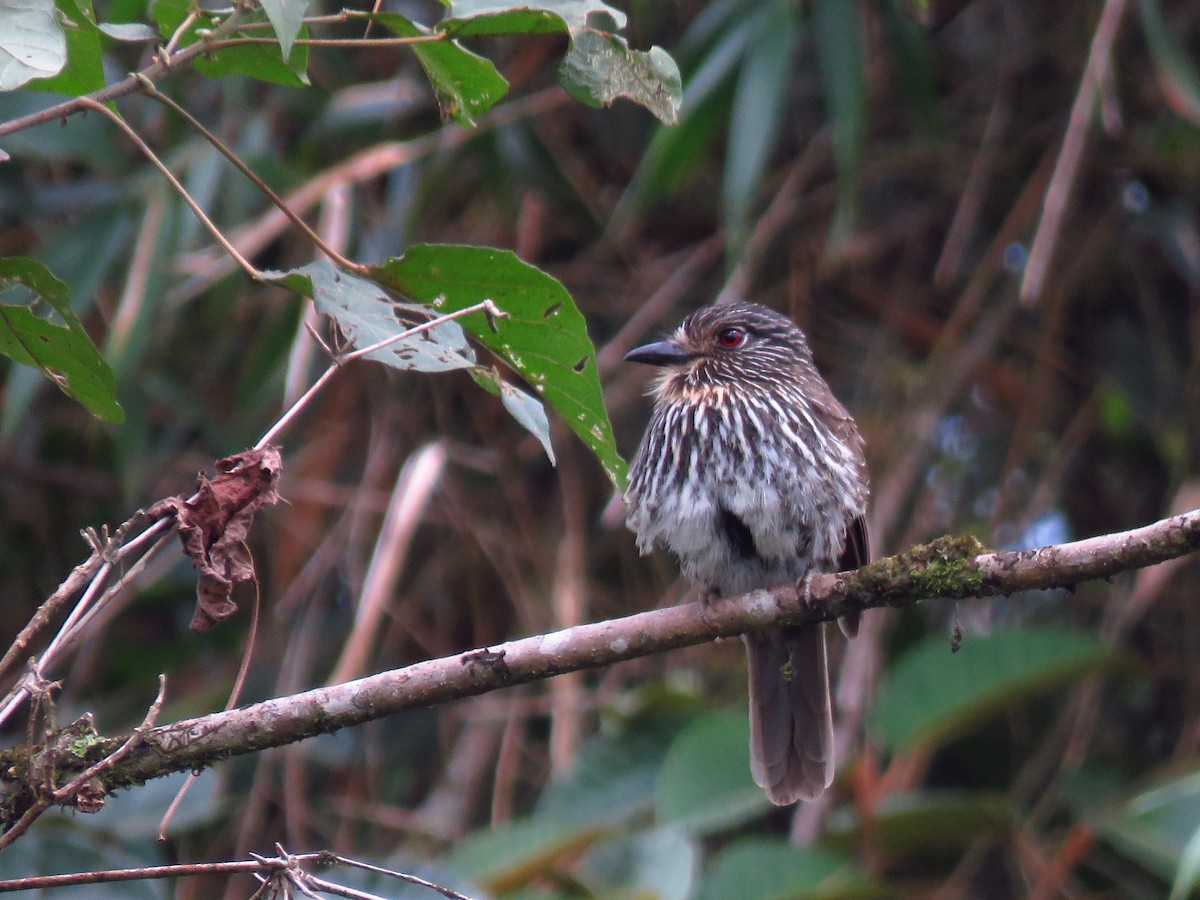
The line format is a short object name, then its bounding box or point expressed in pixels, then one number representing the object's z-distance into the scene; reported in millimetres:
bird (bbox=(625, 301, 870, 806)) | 7676
